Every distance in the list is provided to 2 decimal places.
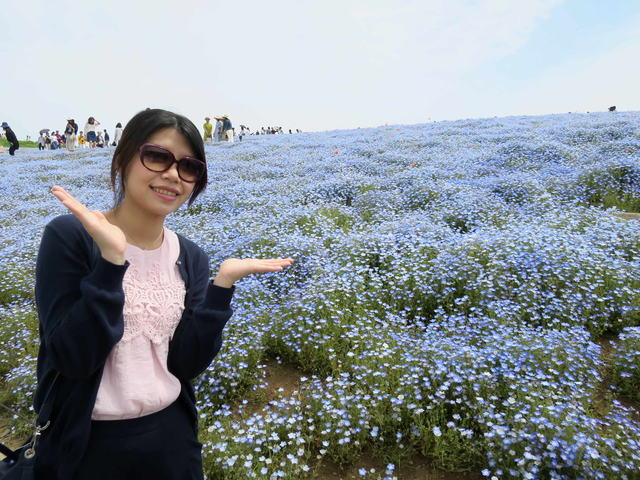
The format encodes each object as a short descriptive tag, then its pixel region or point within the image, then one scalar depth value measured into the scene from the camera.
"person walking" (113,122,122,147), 21.48
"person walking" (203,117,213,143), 22.45
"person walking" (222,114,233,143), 23.97
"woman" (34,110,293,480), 1.26
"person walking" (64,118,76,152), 21.23
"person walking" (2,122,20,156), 21.12
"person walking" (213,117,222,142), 24.19
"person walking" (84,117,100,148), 21.98
